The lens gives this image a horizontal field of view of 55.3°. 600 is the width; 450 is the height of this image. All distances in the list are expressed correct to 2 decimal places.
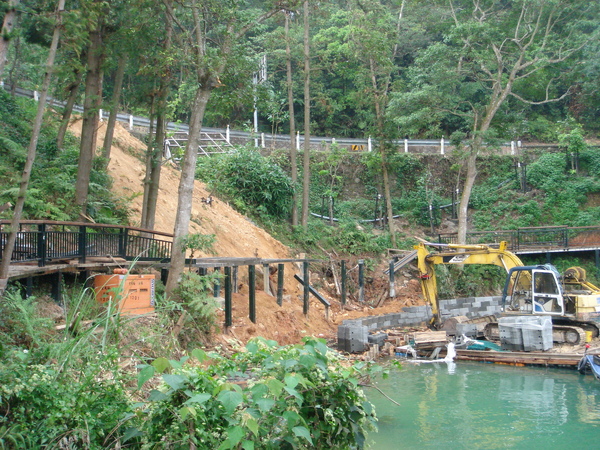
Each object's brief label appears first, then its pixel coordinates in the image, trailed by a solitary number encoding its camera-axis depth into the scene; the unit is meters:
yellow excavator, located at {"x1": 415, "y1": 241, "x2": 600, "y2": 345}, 16.25
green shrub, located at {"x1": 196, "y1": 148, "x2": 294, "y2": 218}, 24.92
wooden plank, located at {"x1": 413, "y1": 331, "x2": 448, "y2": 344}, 16.67
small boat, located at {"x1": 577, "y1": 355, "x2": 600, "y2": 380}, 13.69
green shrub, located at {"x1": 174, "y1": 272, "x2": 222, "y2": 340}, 11.16
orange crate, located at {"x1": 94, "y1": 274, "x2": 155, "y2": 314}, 9.80
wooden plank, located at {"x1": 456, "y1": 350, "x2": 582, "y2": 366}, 15.01
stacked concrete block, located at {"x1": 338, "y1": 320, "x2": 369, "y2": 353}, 16.00
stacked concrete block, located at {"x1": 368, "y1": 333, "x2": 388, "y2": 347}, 16.87
